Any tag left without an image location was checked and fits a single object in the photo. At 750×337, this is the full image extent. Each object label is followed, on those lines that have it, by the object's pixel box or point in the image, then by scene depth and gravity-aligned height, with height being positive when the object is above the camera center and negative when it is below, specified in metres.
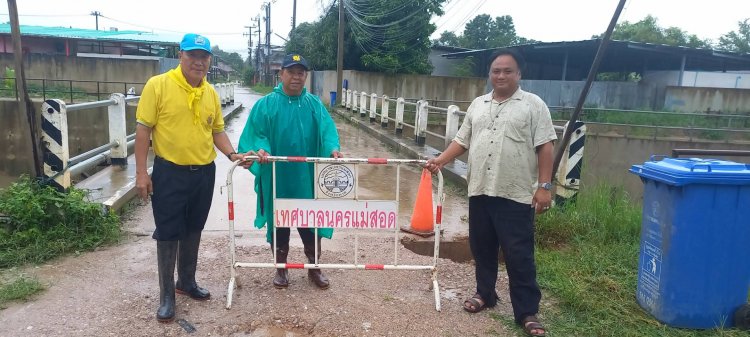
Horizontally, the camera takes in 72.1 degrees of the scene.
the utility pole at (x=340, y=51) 24.28 +1.41
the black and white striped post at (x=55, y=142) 4.66 -0.67
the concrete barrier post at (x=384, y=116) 14.22 -0.89
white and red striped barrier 3.50 -0.87
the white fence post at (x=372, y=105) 15.83 -0.67
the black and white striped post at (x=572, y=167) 5.37 -0.77
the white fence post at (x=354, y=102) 19.80 -0.78
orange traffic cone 4.89 -1.23
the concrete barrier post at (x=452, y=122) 8.31 -0.57
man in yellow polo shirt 2.99 -0.43
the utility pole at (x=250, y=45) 74.21 +4.77
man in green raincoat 3.51 -0.42
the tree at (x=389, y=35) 25.41 +2.46
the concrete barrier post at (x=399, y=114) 12.16 -0.69
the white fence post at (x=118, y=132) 6.70 -0.78
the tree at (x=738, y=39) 55.69 +6.73
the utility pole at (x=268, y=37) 55.28 +4.36
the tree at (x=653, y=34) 48.66 +6.17
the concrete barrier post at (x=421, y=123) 10.20 -0.74
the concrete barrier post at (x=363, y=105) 17.55 -0.77
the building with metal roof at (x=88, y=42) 32.16 +1.84
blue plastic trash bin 2.85 -0.80
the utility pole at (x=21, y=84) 4.38 -0.15
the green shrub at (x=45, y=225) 3.91 -1.26
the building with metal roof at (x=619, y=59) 22.00 +1.76
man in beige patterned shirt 2.99 -0.46
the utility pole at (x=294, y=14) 39.73 +5.12
